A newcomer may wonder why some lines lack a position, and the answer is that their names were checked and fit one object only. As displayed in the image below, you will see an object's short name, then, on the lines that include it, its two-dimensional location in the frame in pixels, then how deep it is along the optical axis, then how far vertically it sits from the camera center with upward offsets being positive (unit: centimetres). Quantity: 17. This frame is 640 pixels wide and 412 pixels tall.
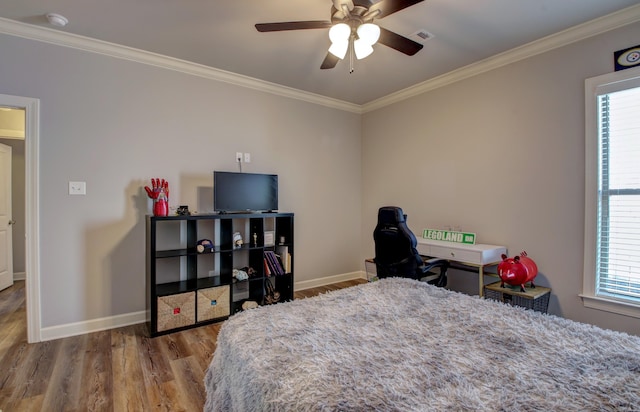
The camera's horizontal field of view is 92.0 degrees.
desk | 286 -49
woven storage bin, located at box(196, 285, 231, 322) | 295 -99
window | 233 +8
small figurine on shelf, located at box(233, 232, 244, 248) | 327 -41
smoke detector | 235 +141
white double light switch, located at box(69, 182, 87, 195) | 273 +12
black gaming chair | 277 -47
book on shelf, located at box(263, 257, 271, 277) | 340 -75
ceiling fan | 183 +113
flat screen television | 317 +11
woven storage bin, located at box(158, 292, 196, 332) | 275 -99
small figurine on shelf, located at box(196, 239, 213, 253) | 301 -44
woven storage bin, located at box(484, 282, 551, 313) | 261 -81
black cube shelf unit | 279 -68
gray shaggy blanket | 90 -57
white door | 412 -29
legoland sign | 324 -37
